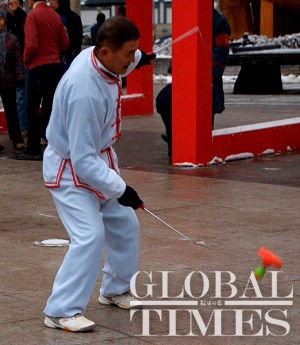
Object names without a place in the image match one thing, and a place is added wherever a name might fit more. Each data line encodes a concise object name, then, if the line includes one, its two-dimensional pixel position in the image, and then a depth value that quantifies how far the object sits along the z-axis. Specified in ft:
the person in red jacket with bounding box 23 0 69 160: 38.11
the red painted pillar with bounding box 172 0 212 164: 35.60
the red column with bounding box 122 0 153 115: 51.57
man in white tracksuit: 17.10
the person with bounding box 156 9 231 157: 37.78
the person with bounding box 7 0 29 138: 43.01
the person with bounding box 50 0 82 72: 44.45
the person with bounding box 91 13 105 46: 66.47
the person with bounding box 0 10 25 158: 39.24
